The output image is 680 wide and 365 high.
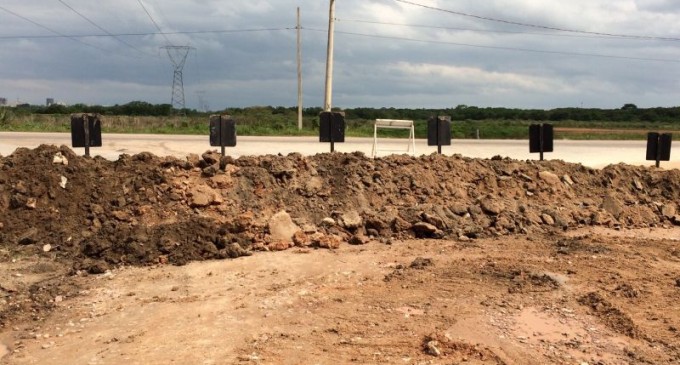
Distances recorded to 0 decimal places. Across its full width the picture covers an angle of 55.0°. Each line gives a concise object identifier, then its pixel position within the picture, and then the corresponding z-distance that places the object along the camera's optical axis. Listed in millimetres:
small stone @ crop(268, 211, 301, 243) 8320
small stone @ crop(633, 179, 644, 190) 12023
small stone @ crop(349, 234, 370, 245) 8516
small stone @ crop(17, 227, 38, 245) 7891
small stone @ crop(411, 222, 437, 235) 8867
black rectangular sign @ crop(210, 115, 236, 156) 10946
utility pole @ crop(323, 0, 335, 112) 28922
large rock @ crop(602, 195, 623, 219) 10633
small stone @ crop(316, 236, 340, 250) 8234
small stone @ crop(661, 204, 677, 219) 10977
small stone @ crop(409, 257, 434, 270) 7319
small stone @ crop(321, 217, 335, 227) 8805
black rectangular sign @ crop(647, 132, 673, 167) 14289
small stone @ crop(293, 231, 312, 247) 8266
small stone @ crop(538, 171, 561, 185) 11180
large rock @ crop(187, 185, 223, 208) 8714
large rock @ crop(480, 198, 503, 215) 9523
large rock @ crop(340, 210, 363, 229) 8766
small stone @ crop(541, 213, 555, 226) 9836
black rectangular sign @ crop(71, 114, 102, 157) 10414
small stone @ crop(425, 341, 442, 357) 4852
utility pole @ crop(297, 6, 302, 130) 34938
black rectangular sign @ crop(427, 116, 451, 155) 12586
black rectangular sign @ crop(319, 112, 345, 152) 11766
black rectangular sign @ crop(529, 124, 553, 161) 13000
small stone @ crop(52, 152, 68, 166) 8923
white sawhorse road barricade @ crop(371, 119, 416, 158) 14273
